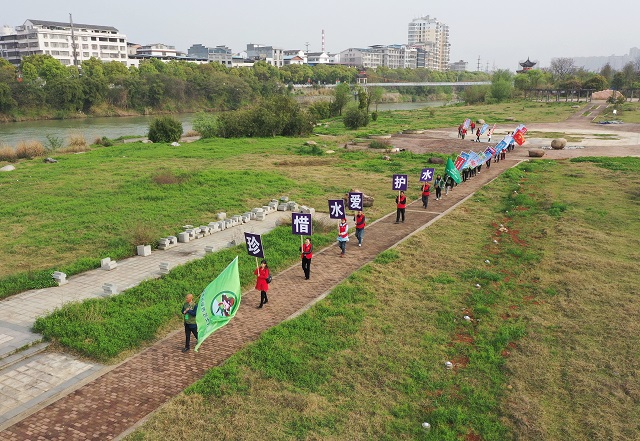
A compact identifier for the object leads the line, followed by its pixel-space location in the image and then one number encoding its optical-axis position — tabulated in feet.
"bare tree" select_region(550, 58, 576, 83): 453.17
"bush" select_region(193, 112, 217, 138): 154.10
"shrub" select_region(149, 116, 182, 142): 144.36
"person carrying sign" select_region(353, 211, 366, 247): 54.44
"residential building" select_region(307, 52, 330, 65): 627.05
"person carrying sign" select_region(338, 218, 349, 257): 51.90
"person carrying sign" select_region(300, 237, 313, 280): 44.65
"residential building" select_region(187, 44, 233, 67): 495.24
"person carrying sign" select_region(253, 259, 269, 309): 39.47
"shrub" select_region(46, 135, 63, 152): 129.08
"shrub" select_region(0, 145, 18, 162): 118.83
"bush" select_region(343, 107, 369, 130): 178.81
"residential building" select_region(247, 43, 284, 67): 561.56
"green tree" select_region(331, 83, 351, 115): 233.76
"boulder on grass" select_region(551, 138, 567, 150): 126.82
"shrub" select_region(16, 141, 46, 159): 120.98
